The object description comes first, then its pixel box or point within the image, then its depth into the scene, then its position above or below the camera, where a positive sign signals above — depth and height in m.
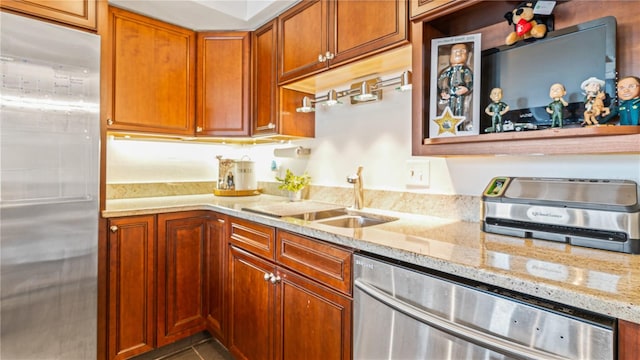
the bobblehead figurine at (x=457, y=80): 1.24 +0.40
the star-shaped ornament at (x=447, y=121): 1.25 +0.24
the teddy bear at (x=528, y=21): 1.12 +0.58
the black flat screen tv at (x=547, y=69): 1.00 +0.40
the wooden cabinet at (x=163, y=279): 1.73 -0.62
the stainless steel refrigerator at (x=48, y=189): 1.42 -0.06
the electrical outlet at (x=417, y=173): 1.56 +0.03
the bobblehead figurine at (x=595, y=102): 0.97 +0.25
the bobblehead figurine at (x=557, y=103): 1.04 +0.26
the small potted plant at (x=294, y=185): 2.16 -0.05
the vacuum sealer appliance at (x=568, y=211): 0.87 -0.10
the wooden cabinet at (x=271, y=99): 2.04 +0.54
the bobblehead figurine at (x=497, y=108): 1.21 +0.28
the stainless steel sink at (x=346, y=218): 1.58 -0.21
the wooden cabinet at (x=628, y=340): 0.58 -0.31
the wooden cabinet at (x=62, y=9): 1.44 +0.82
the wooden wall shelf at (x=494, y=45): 0.88 +0.39
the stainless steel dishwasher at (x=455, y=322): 0.64 -0.36
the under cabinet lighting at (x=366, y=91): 1.44 +0.48
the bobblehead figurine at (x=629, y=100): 0.87 +0.23
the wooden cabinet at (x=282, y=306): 1.19 -0.58
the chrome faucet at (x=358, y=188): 1.76 -0.06
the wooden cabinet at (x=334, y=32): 1.36 +0.74
